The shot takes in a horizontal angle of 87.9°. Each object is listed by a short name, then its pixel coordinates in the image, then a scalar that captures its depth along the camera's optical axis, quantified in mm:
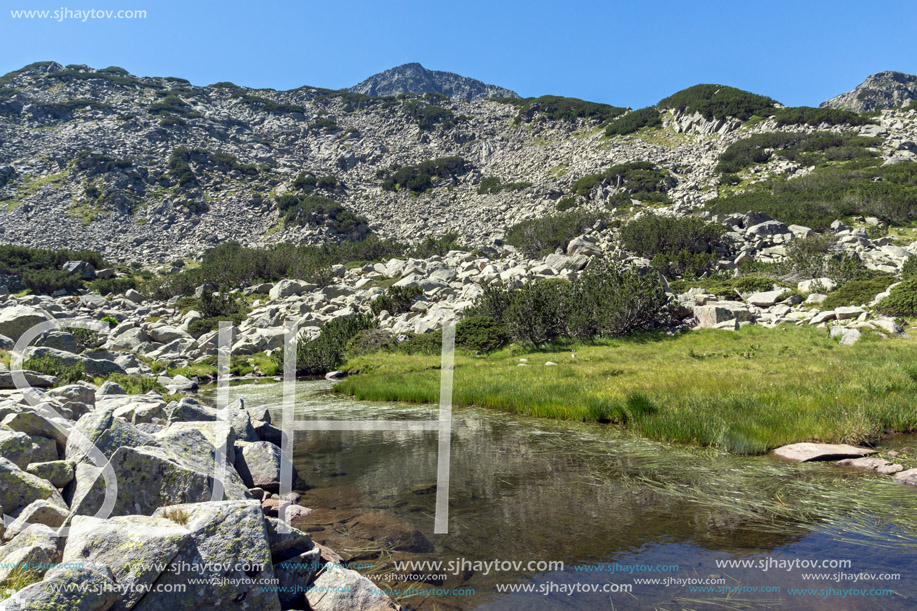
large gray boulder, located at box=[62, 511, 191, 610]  3514
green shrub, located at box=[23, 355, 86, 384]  12484
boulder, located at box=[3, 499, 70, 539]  4250
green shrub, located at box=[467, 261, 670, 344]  25266
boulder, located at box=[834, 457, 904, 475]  7721
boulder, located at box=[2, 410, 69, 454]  5930
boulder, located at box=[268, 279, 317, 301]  42062
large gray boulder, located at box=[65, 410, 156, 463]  5348
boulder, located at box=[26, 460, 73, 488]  5168
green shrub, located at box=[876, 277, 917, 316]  21234
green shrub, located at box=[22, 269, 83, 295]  42750
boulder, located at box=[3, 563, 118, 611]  2941
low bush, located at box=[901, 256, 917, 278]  25503
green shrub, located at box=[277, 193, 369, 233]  69350
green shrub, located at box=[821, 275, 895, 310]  24031
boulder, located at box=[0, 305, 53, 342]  17047
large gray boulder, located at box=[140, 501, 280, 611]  3650
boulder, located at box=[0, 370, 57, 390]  9562
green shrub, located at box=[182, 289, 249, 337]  35125
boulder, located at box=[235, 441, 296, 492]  8461
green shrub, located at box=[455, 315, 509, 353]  26359
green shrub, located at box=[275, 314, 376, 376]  27844
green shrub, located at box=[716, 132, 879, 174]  56375
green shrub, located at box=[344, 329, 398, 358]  29328
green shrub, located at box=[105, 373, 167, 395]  14806
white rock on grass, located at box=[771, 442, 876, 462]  8508
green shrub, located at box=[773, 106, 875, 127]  65625
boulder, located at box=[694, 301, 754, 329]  24484
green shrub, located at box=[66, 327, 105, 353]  24433
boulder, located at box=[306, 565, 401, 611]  4402
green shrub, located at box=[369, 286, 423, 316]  35625
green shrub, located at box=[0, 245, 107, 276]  45731
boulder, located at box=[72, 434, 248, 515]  4660
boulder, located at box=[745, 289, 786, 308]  27047
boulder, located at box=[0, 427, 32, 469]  5363
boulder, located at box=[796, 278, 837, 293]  27609
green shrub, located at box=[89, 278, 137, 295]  44778
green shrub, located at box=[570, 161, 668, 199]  60625
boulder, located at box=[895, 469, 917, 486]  7280
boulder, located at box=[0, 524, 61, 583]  3530
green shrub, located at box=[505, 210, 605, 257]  47662
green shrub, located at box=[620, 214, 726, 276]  37031
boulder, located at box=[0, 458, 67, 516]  4660
